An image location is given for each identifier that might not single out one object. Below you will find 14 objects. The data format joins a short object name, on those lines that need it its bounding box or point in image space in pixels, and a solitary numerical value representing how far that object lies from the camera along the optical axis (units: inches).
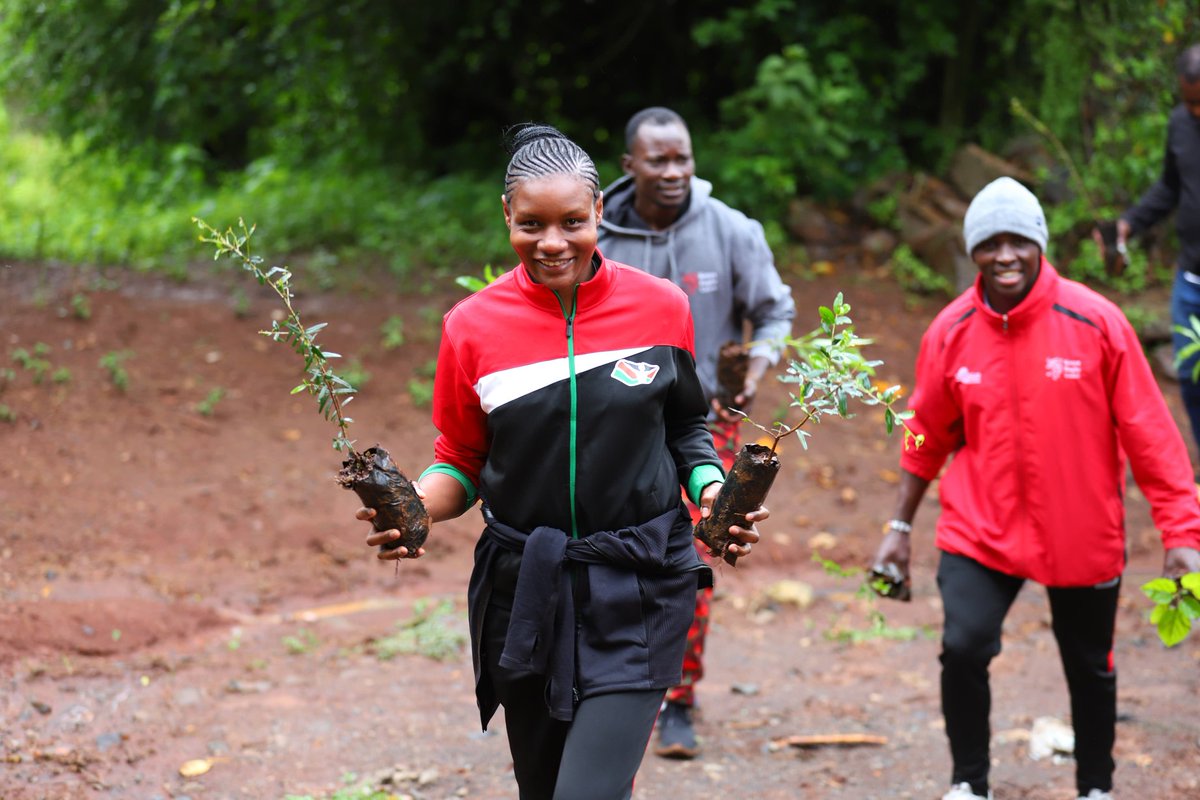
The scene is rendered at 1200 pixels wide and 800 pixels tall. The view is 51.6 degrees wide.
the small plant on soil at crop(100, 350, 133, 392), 337.7
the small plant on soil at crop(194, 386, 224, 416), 339.3
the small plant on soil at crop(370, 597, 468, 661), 240.5
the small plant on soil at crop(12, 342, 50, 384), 334.5
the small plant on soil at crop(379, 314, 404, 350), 383.2
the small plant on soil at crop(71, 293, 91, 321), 365.1
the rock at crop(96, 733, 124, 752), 194.4
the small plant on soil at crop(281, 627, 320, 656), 240.4
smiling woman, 117.0
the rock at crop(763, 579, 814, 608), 275.3
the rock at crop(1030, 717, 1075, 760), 199.0
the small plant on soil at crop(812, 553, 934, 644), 251.0
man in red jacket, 152.8
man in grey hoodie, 191.8
